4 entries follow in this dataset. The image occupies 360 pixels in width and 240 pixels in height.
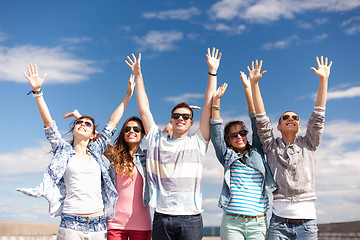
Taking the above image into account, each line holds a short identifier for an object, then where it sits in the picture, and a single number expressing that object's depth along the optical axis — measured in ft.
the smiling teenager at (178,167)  17.06
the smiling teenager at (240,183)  17.76
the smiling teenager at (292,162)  18.16
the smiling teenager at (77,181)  17.88
